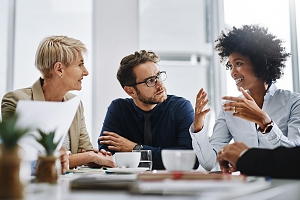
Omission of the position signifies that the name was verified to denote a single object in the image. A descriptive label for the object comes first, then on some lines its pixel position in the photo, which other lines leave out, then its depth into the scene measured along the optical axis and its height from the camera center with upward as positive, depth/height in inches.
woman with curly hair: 82.2 +6.7
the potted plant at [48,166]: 41.0 -3.5
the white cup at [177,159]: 45.5 -3.1
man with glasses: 99.0 +5.0
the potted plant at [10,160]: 29.4 -2.0
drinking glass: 66.1 -4.3
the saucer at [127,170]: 59.4 -5.7
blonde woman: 99.3 +15.2
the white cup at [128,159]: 63.6 -4.2
